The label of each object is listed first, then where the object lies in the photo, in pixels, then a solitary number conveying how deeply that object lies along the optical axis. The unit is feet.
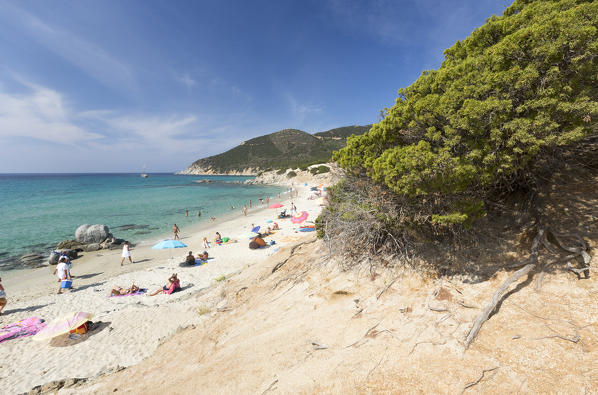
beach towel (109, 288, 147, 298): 34.86
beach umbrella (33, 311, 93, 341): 24.18
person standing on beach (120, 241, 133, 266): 49.26
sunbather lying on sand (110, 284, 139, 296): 35.01
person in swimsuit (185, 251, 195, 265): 45.96
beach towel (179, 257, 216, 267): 46.43
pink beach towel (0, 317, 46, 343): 25.22
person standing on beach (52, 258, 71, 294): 38.02
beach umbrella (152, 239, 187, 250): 49.71
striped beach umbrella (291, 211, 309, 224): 69.98
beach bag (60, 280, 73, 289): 37.32
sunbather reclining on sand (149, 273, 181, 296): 34.93
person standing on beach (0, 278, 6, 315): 30.22
